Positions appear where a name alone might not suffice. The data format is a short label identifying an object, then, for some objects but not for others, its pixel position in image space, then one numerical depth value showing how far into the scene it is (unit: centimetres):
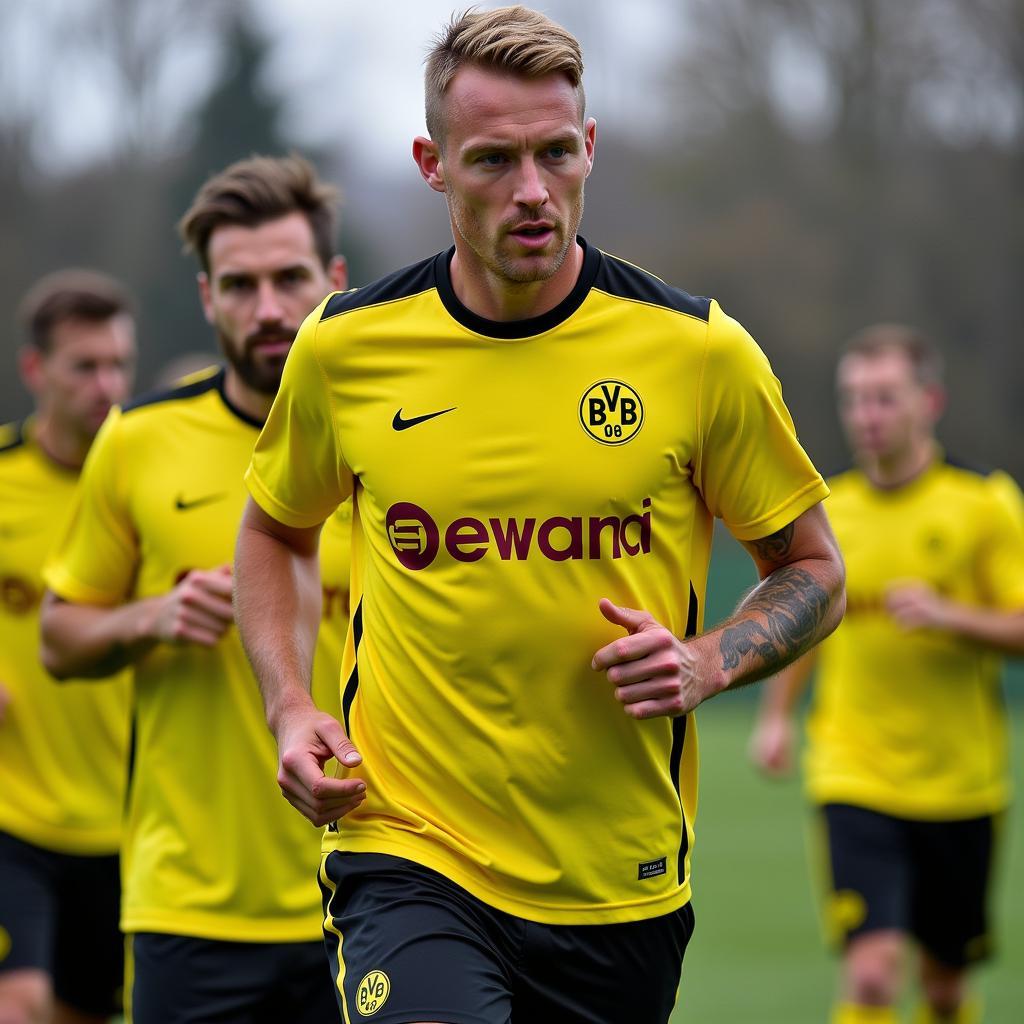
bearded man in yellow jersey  916
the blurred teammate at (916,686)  1478
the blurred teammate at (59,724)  1162
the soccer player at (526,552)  689
